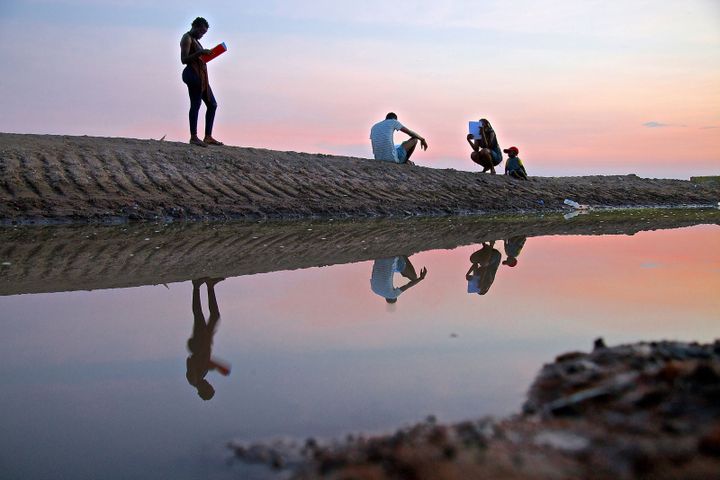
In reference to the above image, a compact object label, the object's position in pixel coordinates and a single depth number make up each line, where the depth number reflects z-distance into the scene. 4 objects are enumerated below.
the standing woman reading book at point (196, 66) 10.70
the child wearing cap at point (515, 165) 14.65
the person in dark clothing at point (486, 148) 14.28
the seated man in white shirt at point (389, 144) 13.53
